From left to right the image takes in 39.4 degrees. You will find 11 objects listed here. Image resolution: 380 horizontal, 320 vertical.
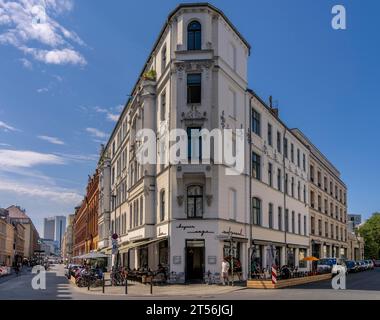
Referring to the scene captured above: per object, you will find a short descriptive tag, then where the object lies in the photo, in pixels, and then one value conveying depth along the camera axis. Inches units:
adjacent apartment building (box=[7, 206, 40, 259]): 7322.8
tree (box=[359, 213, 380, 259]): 5002.5
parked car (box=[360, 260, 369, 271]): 2813.0
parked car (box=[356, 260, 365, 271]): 2656.0
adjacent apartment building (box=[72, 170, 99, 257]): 3398.1
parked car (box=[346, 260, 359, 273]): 2385.1
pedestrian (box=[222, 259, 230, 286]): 1290.6
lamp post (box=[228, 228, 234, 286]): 1279.5
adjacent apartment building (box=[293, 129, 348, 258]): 2608.3
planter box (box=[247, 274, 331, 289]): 1220.8
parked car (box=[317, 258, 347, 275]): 1970.0
